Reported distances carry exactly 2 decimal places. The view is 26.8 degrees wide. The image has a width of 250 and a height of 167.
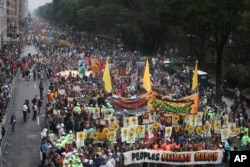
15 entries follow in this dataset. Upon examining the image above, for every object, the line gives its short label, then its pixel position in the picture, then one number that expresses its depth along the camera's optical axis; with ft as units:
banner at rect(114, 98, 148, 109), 99.75
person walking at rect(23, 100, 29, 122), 115.55
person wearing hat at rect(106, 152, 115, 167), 70.49
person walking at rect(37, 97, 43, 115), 121.29
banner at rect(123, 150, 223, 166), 73.67
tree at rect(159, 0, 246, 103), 140.67
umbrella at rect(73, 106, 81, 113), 105.09
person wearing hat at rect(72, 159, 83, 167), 69.80
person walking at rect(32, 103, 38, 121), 117.03
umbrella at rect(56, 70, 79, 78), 157.69
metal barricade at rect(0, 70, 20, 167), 86.93
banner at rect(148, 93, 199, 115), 91.81
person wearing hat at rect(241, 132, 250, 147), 82.12
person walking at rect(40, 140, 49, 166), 80.33
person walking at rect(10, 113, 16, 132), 104.92
